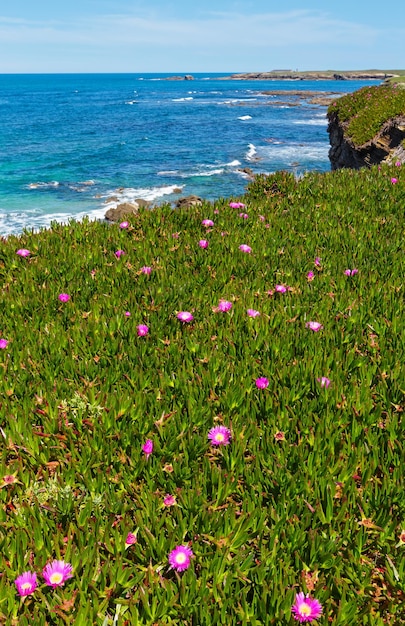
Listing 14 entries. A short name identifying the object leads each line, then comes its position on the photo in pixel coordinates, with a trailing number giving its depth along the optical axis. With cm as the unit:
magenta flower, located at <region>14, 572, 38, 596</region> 181
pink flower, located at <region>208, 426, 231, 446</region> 265
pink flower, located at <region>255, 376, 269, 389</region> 303
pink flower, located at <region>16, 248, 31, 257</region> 518
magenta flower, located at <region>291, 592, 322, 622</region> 176
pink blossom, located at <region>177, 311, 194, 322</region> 387
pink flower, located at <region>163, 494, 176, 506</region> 223
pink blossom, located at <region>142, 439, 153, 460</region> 253
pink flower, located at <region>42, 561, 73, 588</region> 185
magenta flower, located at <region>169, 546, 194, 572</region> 195
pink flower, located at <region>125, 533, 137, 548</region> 206
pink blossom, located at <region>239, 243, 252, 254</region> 530
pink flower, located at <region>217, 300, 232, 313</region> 400
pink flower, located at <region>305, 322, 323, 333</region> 368
